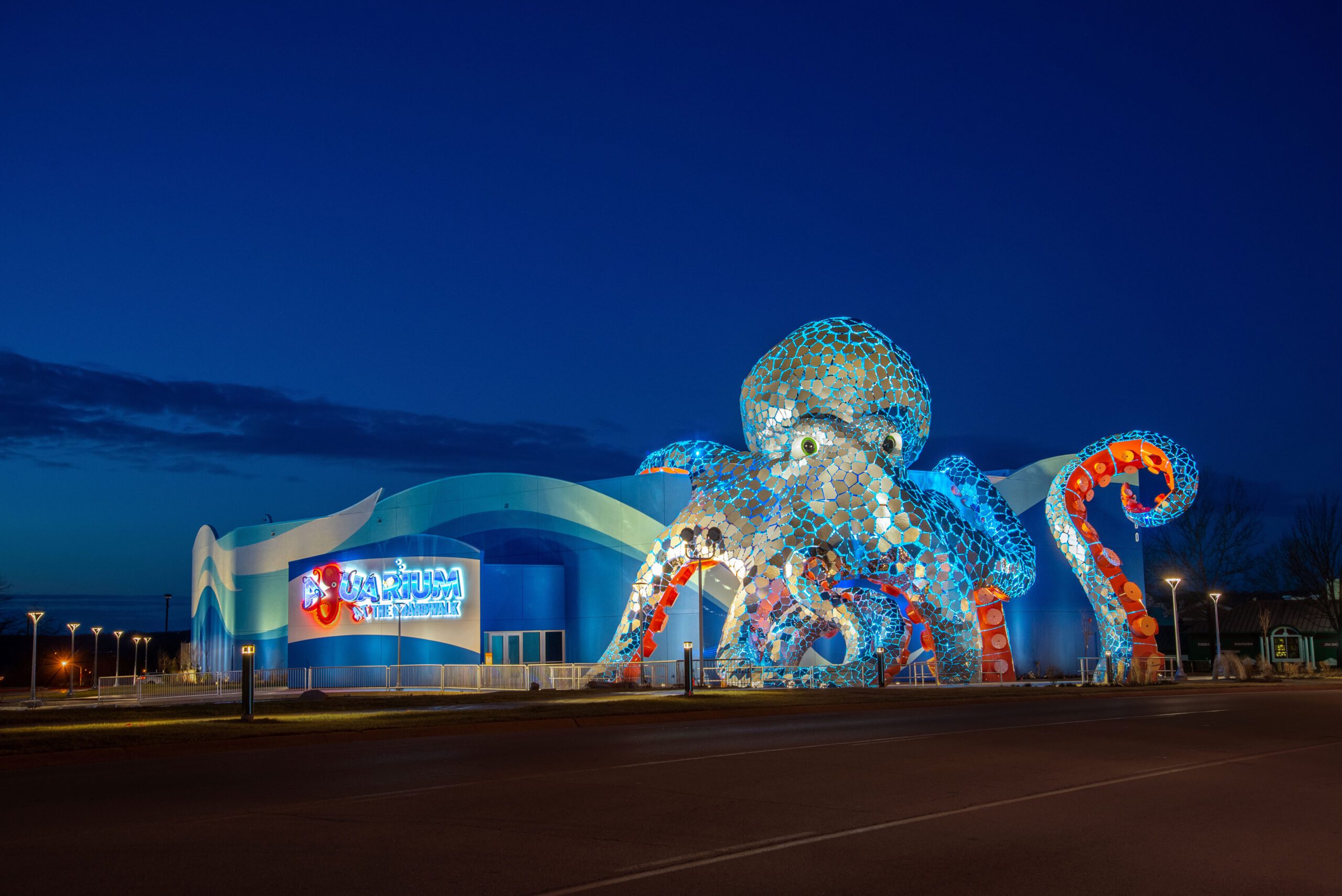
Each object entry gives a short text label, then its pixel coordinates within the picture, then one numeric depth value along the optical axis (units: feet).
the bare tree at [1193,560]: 189.67
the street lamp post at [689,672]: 73.97
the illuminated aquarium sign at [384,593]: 120.98
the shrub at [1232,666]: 109.70
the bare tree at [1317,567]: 167.02
